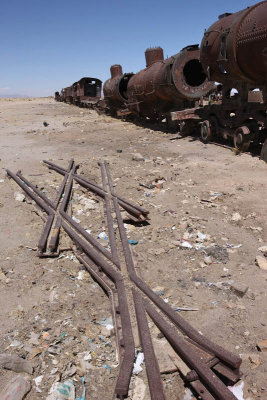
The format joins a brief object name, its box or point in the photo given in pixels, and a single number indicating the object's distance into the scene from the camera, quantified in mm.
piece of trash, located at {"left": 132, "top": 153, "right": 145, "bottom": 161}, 8734
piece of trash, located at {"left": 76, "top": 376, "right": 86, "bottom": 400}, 2174
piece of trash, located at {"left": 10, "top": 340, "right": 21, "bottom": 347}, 2627
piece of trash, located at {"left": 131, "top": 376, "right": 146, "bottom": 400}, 2144
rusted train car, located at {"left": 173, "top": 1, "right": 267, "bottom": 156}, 6960
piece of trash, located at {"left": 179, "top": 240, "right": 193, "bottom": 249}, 4122
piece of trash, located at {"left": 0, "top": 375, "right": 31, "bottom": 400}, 2137
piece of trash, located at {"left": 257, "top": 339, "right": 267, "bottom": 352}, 2502
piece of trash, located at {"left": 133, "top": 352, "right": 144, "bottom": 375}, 2324
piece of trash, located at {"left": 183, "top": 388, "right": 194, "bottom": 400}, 2150
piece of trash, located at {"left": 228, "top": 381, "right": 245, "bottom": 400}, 2131
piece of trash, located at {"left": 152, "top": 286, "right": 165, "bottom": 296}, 3246
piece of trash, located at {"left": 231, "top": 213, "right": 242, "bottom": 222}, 4786
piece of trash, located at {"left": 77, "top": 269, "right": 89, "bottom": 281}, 3617
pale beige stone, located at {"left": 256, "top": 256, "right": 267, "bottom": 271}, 3566
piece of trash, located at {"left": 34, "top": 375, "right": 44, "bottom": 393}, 2224
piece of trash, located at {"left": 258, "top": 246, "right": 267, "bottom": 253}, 3903
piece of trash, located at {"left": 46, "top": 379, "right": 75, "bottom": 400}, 2168
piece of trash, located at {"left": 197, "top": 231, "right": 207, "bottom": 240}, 4301
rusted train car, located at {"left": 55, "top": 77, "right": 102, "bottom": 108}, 26361
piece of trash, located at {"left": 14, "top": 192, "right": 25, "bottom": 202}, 6155
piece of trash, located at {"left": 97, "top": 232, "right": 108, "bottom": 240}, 4485
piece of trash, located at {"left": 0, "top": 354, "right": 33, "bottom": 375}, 2367
